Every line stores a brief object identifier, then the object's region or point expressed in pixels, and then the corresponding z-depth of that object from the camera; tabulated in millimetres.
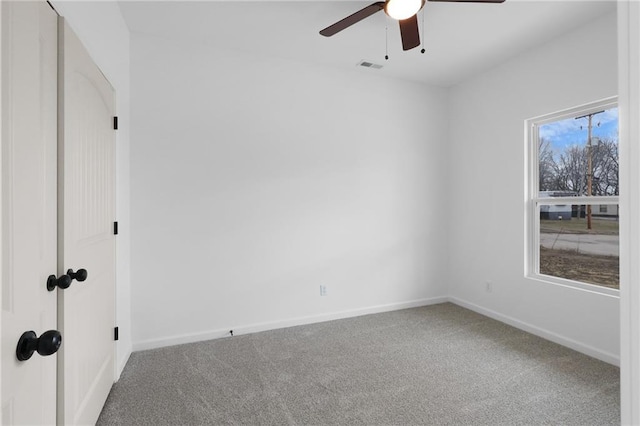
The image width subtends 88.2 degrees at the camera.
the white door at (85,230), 1483
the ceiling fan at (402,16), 2082
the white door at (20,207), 776
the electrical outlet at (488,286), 3736
